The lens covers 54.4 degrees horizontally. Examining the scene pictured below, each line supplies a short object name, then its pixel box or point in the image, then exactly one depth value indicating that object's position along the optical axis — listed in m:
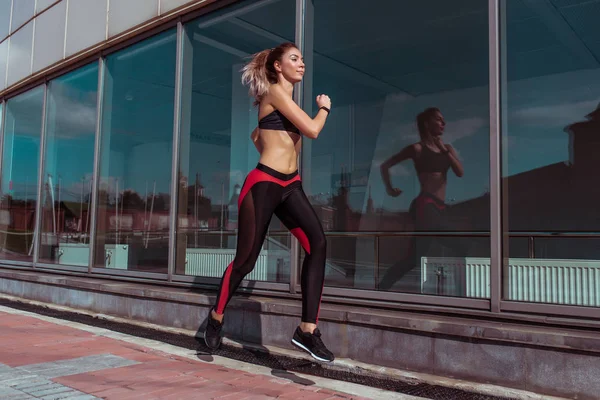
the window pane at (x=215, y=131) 6.10
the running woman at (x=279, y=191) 3.41
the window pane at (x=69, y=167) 8.25
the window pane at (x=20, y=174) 9.69
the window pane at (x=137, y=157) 6.89
